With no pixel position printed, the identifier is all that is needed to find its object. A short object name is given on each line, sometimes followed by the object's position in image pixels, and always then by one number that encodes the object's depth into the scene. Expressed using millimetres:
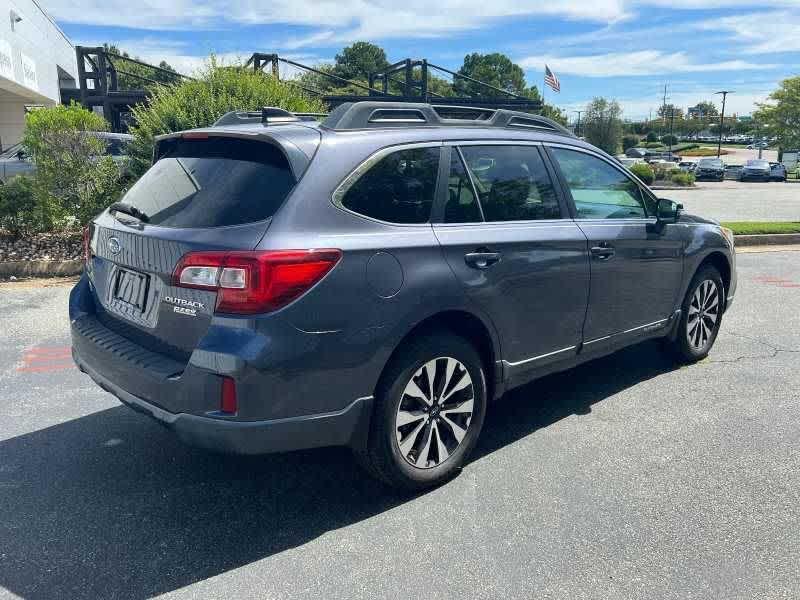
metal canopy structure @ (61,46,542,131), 24734
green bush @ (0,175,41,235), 9562
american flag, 36594
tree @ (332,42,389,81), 106725
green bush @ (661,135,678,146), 115431
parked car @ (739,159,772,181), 41969
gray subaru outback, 2840
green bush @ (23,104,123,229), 9523
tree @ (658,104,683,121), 137200
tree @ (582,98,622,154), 78188
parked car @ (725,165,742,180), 45103
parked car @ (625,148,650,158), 76000
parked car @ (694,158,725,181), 43312
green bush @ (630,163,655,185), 31812
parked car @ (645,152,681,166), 67812
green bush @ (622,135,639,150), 109812
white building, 24625
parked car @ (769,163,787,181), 43253
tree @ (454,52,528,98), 111000
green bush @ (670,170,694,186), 34031
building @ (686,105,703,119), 151875
